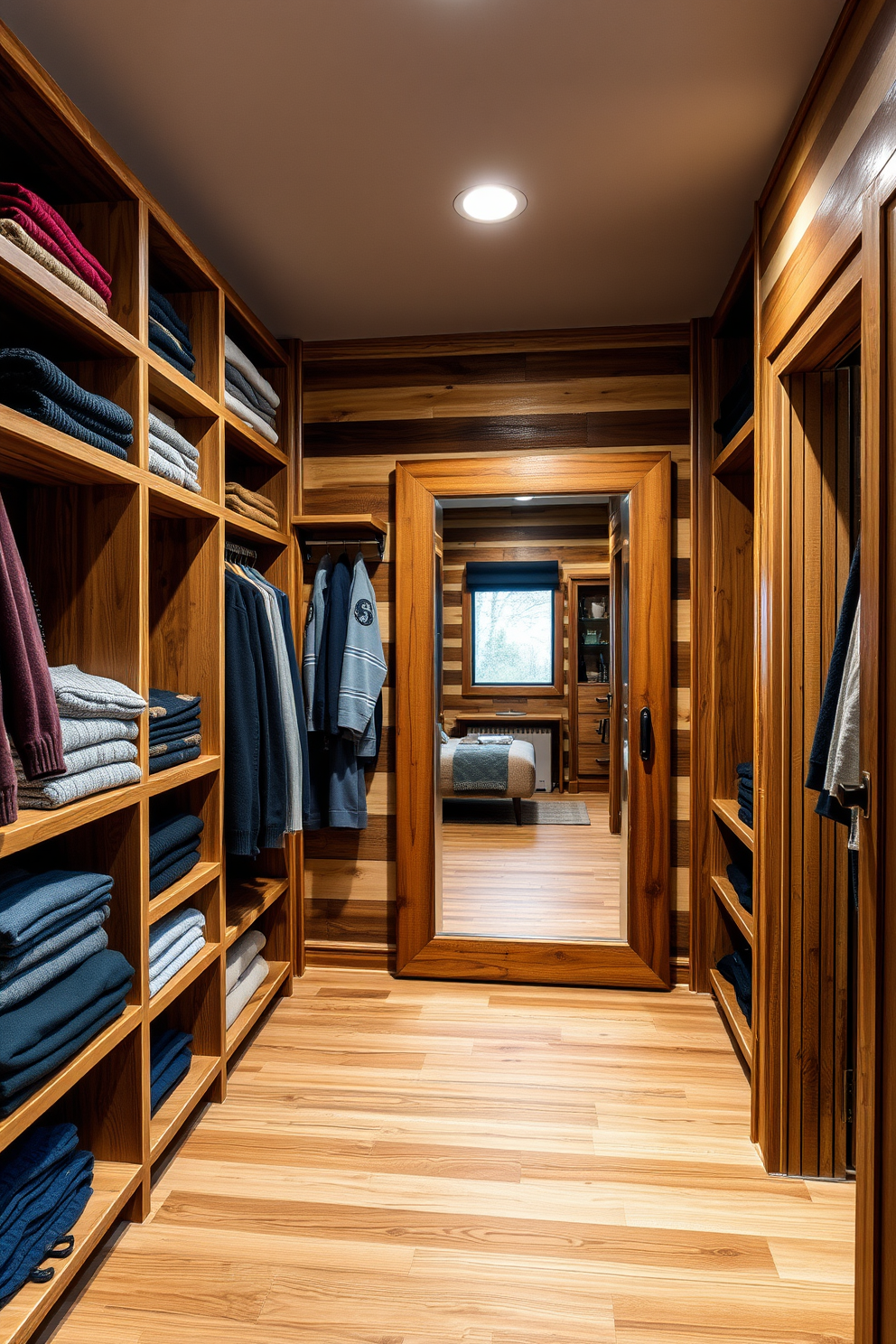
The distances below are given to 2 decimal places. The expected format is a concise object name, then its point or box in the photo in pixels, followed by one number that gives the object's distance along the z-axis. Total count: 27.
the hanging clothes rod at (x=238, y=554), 2.79
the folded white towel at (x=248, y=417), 2.62
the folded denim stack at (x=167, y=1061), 2.10
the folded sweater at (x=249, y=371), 2.62
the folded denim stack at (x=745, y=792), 2.59
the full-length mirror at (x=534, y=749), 3.14
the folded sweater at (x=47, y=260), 1.48
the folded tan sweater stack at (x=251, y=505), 2.67
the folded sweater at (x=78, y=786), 1.55
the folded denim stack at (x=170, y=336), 2.09
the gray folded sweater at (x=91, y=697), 1.62
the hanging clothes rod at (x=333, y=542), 3.26
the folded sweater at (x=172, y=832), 2.11
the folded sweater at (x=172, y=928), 2.09
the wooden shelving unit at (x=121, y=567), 1.60
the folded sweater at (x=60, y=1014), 1.43
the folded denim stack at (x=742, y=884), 2.58
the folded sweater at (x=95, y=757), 1.55
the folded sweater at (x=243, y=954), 2.65
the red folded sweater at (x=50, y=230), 1.53
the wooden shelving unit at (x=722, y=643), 2.96
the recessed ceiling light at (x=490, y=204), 2.23
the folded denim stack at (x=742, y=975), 2.60
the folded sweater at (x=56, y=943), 1.49
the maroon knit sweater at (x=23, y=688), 1.33
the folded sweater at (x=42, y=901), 1.49
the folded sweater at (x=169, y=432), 2.09
